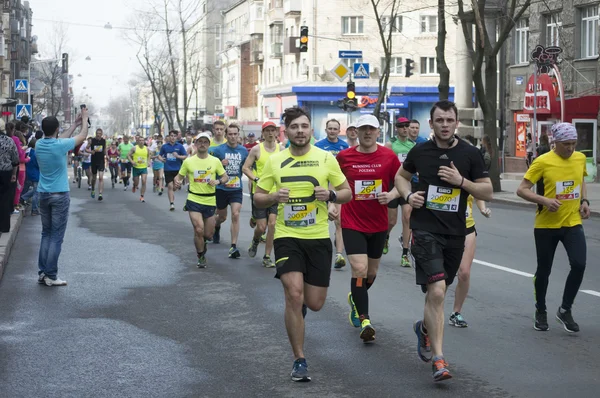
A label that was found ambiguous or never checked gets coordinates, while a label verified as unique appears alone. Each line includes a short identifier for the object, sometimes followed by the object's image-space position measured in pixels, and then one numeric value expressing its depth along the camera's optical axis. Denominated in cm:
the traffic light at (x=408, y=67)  4525
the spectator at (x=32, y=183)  2245
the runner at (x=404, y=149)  1327
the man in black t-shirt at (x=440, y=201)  724
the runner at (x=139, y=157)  3039
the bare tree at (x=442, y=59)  3256
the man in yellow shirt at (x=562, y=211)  895
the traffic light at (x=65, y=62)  6186
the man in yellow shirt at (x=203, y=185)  1384
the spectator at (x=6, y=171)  1503
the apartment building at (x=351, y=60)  6838
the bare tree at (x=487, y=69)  3027
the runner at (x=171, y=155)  2808
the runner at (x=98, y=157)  2955
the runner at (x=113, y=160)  3942
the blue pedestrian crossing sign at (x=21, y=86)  4325
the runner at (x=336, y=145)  1331
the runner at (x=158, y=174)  3219
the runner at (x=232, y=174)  1475
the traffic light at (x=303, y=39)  3466
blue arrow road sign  3316
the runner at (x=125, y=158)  3416
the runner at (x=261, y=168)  1360
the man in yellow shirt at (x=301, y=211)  731
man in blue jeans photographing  1183
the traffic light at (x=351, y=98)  3616
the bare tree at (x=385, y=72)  4269
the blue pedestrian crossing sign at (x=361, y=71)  3681
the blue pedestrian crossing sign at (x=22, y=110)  4409
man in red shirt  870
